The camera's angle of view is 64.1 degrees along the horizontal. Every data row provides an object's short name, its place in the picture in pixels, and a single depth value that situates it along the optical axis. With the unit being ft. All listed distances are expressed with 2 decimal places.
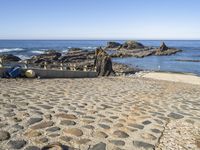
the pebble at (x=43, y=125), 10.30
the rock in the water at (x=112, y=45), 208.26
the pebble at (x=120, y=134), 10.07
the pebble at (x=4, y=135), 8.96
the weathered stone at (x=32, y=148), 8.39
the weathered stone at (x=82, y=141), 9.09
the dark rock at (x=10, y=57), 90.64
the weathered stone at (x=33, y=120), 10.79
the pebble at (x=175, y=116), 13.72
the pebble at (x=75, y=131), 9.88
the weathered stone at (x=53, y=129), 10.08
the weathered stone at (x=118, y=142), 9.28
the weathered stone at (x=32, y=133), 9.43
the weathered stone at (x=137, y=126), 11.35
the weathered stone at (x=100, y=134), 9.89
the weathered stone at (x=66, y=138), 9.22
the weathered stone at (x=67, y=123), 10.97
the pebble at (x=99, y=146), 8.79
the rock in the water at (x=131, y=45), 188.85
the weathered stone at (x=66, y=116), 12.00
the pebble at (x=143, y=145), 9.26
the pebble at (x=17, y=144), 8.40
